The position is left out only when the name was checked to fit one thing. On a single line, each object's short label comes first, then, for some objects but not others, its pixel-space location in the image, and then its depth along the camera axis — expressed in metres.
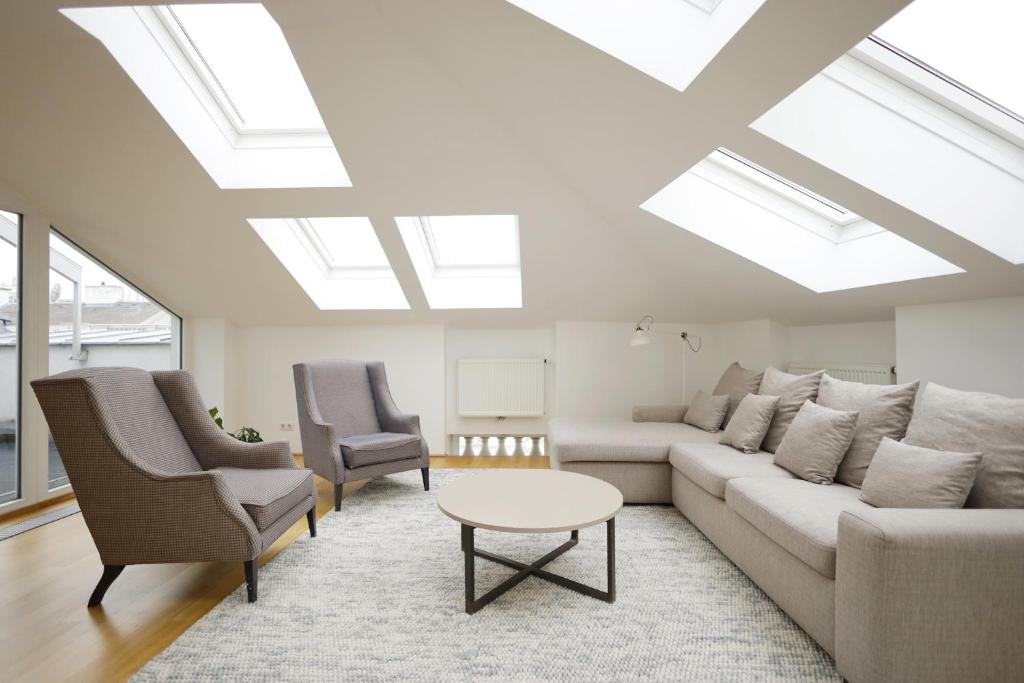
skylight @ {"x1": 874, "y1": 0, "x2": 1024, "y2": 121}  2.03
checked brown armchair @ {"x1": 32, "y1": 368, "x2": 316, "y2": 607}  2.22
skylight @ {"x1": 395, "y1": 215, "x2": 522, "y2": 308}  4.83
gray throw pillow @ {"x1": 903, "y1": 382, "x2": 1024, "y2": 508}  1.90
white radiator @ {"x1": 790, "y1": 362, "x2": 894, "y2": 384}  3.66
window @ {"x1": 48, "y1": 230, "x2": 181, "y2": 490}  4.06
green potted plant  4.42
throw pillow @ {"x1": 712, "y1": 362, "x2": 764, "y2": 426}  4.05
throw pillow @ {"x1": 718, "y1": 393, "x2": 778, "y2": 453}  3.30
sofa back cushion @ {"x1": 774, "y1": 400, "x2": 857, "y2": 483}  2.60
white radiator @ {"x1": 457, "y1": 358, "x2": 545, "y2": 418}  5.53
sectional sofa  1.61
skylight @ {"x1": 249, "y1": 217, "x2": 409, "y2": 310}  4.78
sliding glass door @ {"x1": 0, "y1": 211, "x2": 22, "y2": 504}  3.66
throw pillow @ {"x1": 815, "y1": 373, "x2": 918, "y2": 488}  2.53
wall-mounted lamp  5.36
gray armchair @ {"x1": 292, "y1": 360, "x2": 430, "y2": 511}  3.77
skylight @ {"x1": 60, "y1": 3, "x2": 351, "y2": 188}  2.85
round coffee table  2.23
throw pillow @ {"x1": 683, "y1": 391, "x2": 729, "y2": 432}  4.07
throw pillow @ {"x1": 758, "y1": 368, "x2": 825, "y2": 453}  3.27
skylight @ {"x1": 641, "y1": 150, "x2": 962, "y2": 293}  3.44
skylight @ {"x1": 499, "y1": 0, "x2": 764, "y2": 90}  2.08
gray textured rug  1.86
